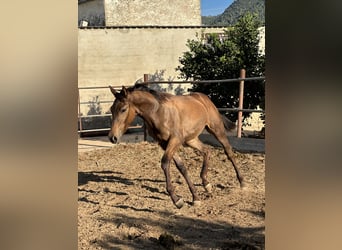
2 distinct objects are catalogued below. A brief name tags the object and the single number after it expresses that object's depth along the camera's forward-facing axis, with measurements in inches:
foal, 165.5
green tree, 414.0
